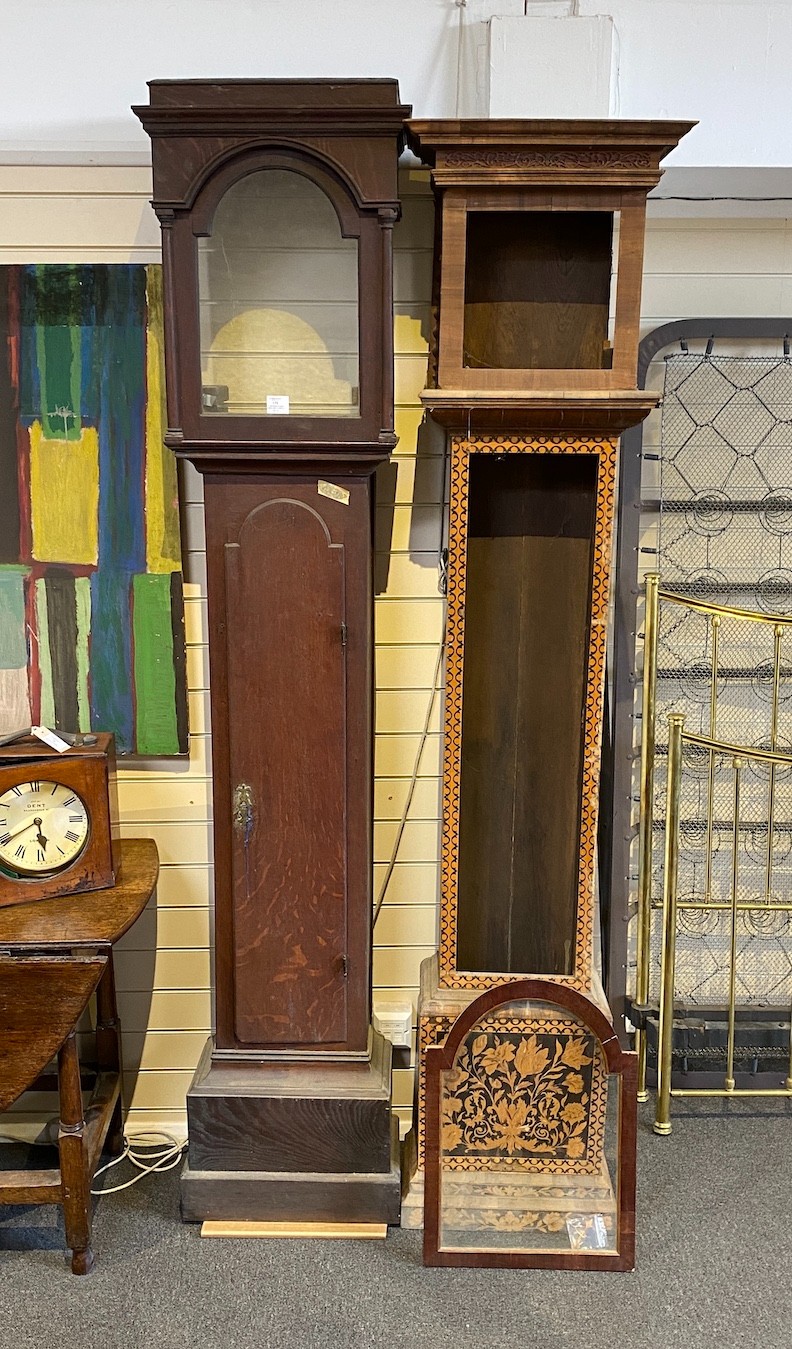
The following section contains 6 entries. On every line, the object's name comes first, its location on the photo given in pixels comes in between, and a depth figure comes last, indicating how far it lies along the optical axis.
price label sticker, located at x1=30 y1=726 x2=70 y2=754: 2.04
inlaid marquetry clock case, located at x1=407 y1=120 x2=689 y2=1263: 1.82
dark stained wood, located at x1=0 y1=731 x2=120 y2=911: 2.01
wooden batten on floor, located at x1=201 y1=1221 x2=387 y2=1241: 2.06
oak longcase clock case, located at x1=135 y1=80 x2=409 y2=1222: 1.80
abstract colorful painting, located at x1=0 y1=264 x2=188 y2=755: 2.11
